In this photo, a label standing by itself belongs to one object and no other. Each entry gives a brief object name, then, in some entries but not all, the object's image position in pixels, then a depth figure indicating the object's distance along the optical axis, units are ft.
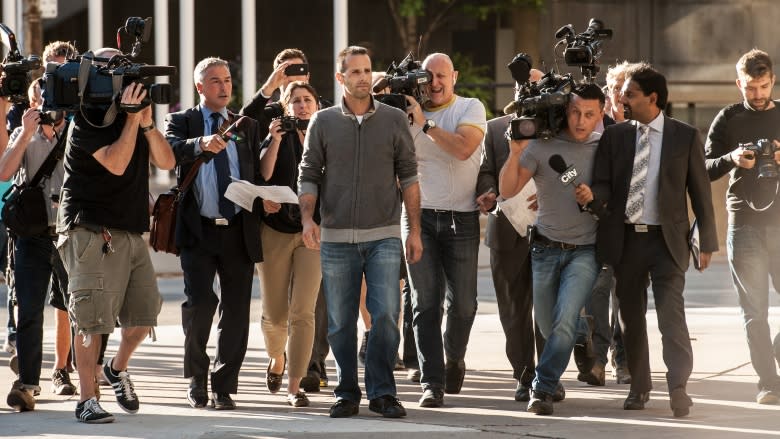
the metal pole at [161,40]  128.32
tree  137.81
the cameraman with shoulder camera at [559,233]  50.44
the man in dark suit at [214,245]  53.15
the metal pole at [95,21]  127.47
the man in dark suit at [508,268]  56.38
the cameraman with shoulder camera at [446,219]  54.57
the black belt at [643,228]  50.35
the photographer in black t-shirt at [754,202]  53.96
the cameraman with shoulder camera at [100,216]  48.83
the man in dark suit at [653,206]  50.11
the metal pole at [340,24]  134.20
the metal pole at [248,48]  132.11
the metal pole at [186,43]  129.74
